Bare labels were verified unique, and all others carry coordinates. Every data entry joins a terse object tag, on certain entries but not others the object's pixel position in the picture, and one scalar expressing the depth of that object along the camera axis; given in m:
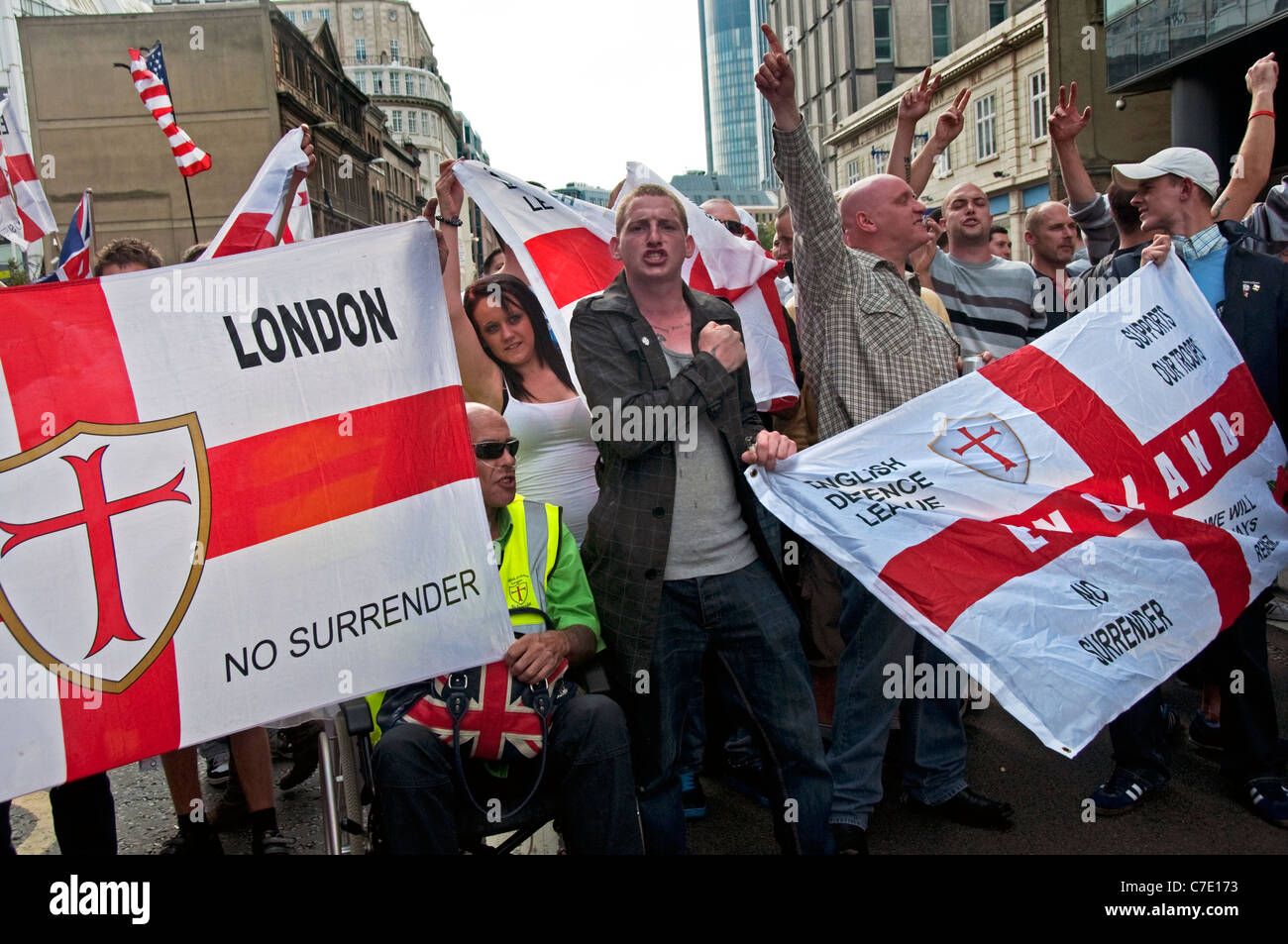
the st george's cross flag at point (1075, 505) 3.33
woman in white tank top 3.89
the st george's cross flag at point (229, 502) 2.56
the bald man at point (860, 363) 3.73
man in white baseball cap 3.95
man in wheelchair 2.92
